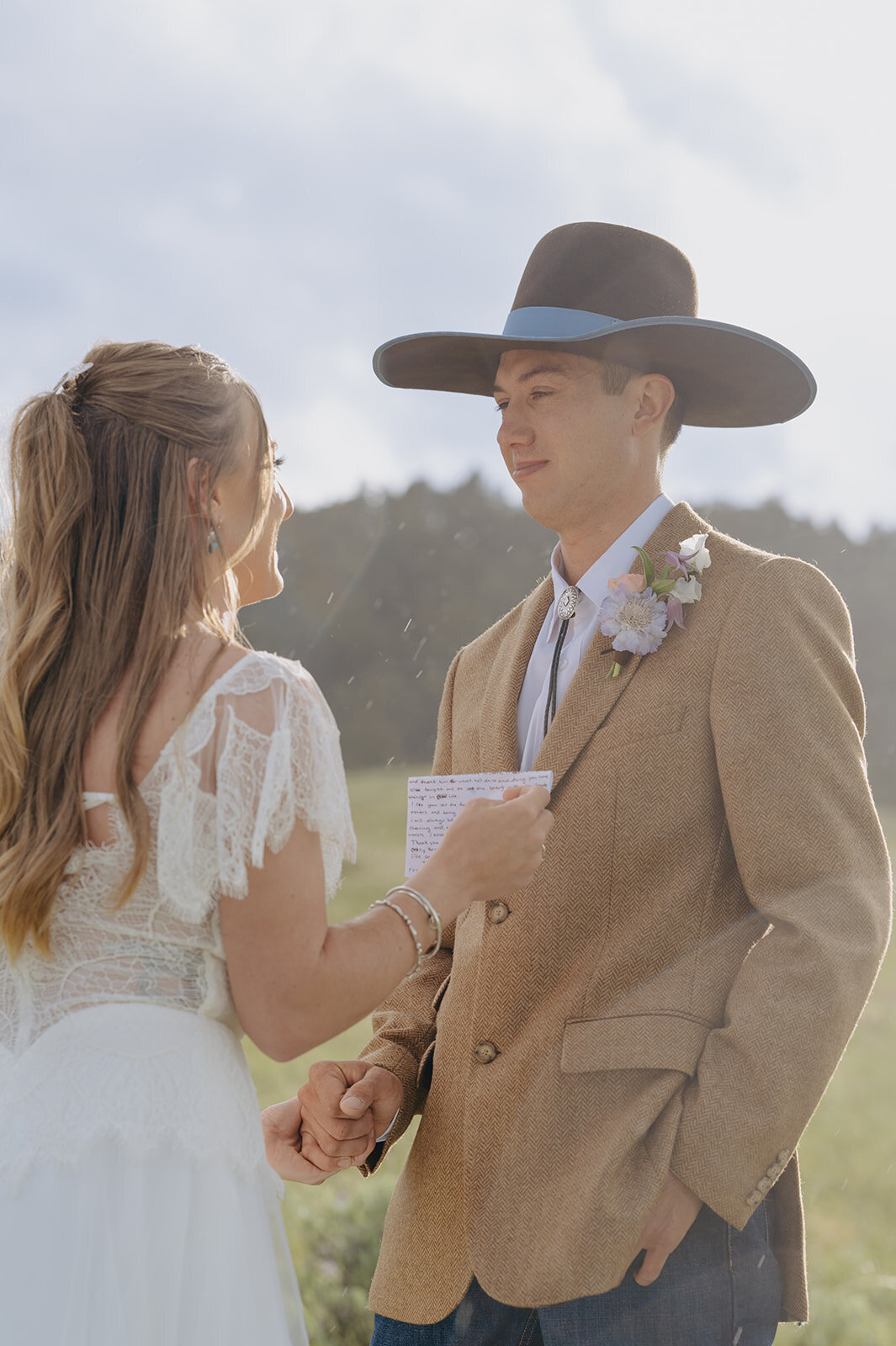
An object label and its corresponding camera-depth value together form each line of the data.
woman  1.59
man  1.84
